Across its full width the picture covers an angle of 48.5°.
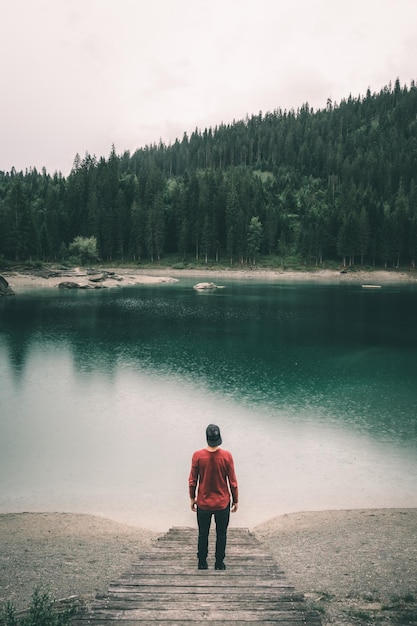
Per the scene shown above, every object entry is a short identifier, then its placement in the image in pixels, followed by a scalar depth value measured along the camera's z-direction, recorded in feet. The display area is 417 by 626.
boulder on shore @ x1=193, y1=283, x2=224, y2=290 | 280.72
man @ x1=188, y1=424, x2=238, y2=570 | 24.64
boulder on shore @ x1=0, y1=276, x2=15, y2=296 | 236.22
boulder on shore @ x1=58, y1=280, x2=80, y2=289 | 286.87
